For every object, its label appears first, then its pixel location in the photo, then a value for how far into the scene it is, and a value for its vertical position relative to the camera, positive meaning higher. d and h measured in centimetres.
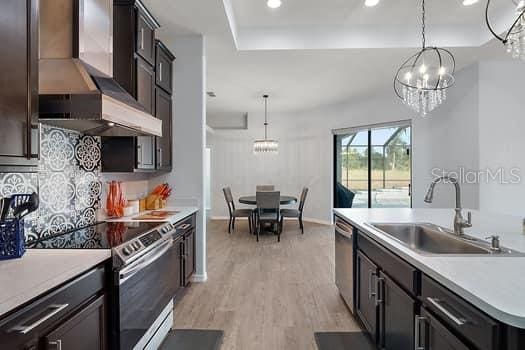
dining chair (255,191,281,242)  550 -58
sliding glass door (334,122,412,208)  612 +16
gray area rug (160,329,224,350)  225 -131
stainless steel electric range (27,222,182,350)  162 -64
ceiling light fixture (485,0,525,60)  193 +91
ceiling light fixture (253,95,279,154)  650 +61
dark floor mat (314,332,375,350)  222 -129
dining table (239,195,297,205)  593 -54
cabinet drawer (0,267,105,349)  96 -52
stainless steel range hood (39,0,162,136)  167 +59
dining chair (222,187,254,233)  624 -81
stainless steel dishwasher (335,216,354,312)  258 -81
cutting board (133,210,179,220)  273 -40
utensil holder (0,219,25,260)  138 -31
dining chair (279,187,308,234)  615 -80
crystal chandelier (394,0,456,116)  316 +159
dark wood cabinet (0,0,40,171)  123 +38
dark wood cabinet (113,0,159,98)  267 +118
